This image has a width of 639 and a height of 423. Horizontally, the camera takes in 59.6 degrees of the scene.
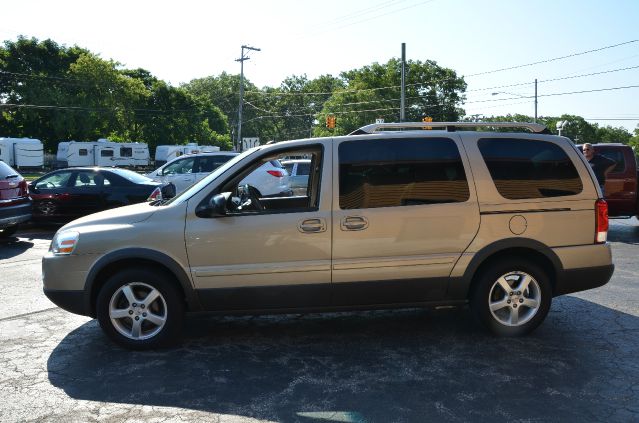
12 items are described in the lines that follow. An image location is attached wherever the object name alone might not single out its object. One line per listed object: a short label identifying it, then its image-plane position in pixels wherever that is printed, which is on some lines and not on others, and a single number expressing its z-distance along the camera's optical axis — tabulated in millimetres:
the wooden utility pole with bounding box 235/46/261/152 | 49531
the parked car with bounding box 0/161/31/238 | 10164
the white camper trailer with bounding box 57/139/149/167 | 46000
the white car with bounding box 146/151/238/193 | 15688
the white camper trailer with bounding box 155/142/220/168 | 48812
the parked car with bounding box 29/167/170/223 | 11945
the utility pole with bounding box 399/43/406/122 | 31281
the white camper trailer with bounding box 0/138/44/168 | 41184
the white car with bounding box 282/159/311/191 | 14136
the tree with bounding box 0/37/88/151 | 51188
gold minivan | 4547
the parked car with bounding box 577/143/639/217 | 11688
